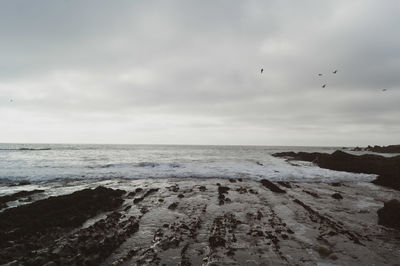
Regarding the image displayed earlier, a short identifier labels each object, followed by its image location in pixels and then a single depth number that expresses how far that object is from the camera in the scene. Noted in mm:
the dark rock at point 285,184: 19828
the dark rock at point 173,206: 12345
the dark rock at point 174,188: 17397
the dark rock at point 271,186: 17559
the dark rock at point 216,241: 7494
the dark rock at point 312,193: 15914
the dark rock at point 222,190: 16661
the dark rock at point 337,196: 15109
